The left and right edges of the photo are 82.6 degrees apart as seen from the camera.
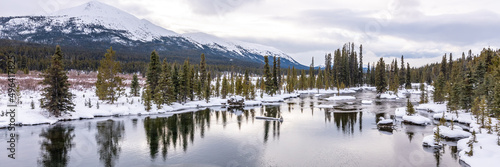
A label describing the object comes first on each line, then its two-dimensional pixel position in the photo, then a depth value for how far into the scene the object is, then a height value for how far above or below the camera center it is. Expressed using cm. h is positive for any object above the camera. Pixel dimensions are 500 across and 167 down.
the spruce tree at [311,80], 13050 +202
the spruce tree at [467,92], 4312 -123
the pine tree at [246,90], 7718 -130
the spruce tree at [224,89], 7819 -99
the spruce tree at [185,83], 6096 +57
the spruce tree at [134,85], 6125 +9
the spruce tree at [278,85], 9918 +3
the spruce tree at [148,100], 4863 -245
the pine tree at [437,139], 2620 -513
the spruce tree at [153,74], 5444 +228
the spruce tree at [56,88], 3716 -22
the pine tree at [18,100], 3984 -188
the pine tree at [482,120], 2970 -384
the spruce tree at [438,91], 5492 -137
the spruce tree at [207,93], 6594 -174
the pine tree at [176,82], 5934 +77
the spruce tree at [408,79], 12301 +230
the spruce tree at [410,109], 4009 -349
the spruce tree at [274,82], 8919 +102
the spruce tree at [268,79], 8881 +192
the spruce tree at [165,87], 5305 -25
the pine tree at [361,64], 13738 +993
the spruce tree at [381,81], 9306 +115
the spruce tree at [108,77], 4947 +145
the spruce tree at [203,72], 7612 +365
